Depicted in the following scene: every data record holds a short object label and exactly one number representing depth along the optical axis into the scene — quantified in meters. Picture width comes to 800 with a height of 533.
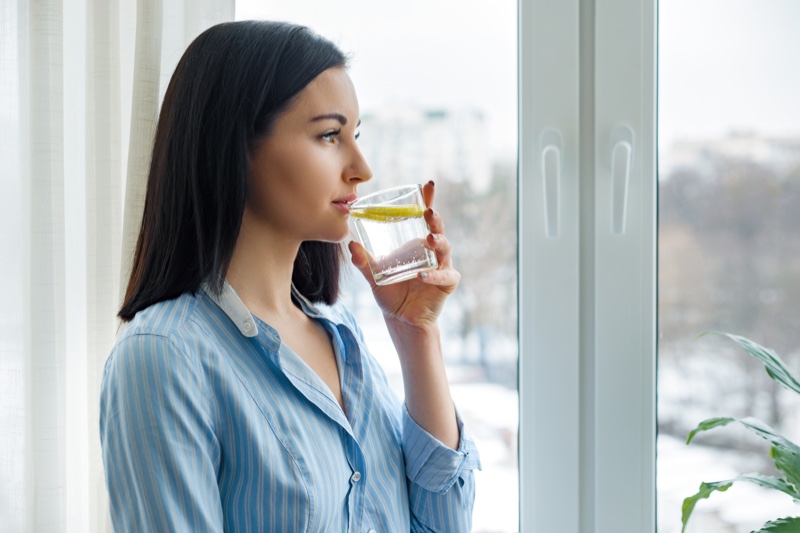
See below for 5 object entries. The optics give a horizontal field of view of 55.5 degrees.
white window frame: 1.34
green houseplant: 1.04
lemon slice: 1.01
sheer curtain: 1.29
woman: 0.83
